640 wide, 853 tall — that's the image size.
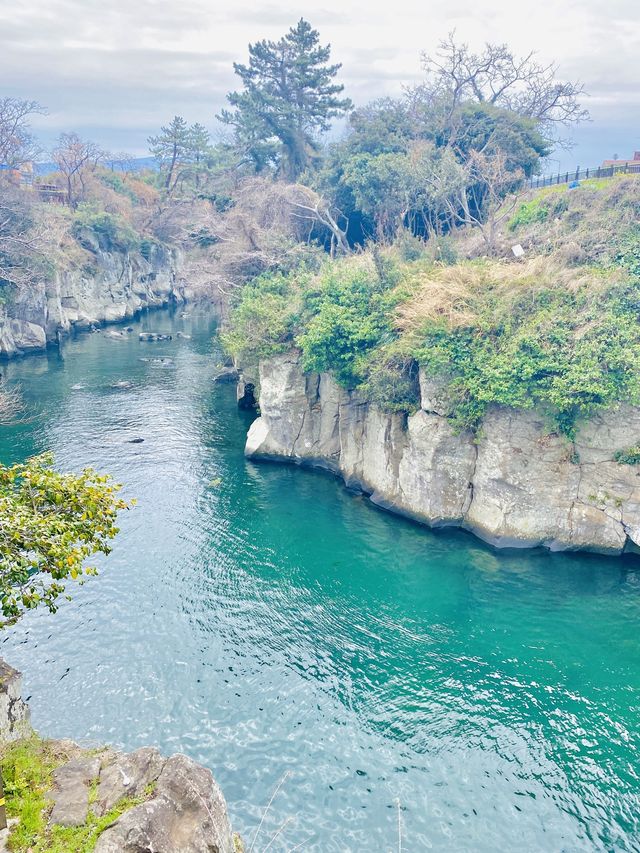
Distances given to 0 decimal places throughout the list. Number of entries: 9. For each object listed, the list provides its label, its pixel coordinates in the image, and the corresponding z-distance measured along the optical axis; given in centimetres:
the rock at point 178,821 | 909
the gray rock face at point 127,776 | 1049
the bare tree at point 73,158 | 7462
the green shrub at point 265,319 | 3288
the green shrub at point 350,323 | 2919
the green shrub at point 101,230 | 6900
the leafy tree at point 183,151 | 8312
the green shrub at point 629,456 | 2330
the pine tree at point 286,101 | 5584
